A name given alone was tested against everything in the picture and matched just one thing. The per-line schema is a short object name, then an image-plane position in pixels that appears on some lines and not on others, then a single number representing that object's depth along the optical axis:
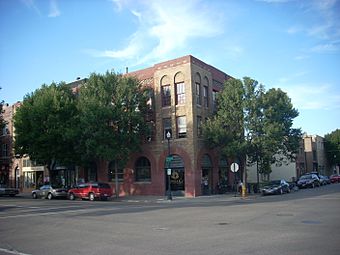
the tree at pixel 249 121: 35.44
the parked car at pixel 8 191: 43.90
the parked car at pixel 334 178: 63.60
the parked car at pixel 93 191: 34.69
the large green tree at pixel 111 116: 35.31
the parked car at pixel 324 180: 54.21
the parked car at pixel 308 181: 48.00
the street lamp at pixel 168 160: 33.26
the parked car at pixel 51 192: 37.88
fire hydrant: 32.96
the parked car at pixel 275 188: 36.06
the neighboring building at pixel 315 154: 80.44
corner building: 36.50
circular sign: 33.66
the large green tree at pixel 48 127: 39.09
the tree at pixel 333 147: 88.75
